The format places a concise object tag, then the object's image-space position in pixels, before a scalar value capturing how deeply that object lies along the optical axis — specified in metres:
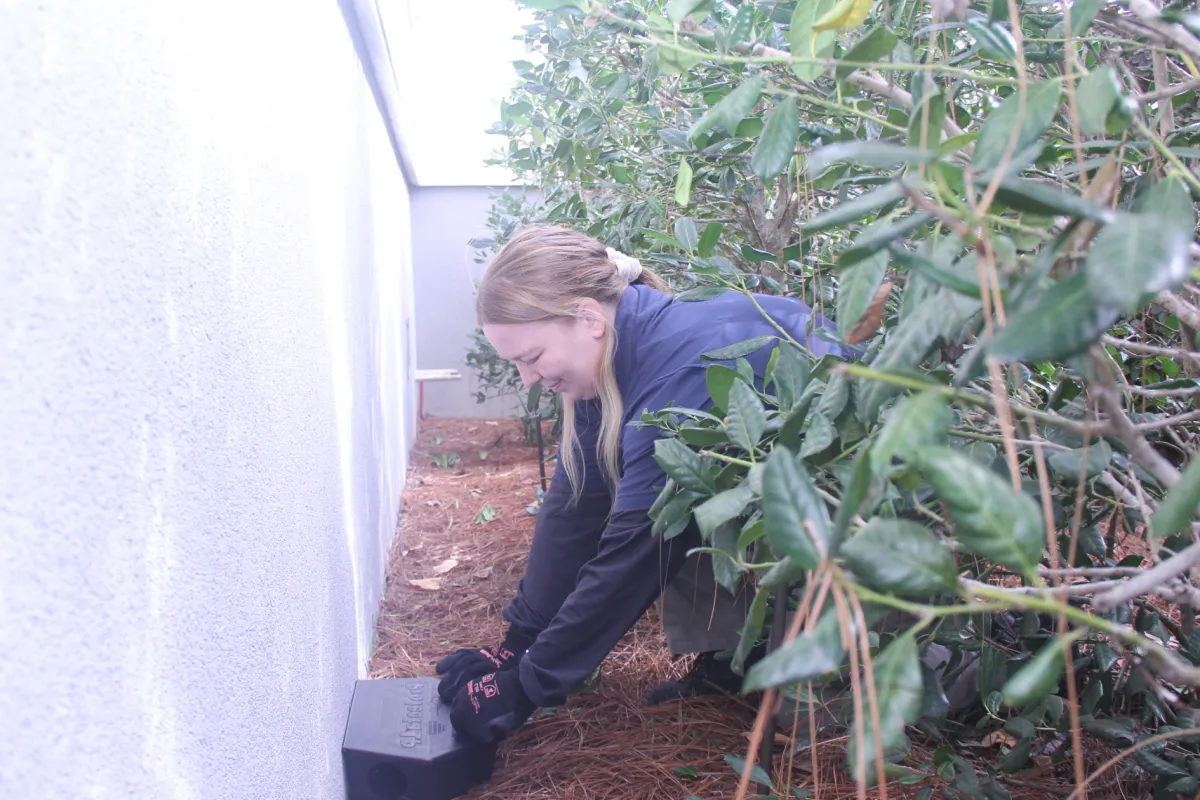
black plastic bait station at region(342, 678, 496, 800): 1.75
